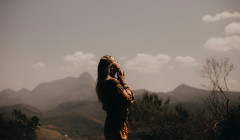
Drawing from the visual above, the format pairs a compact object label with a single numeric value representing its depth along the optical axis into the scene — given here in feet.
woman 13.38
